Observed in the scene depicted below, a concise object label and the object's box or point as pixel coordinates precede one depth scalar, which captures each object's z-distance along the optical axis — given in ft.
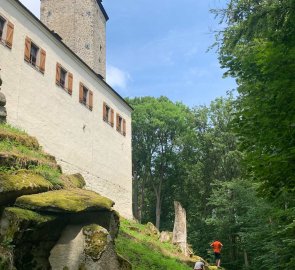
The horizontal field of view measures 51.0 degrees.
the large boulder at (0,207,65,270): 24.50
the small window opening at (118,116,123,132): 81.69
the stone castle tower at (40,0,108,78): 95.20
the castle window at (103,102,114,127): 75.27
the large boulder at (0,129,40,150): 38.01
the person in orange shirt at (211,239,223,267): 49.01
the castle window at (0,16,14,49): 49.86
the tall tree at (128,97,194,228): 116.57
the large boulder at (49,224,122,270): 25.41
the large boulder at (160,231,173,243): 61.92
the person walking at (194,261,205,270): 27.64
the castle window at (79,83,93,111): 67.24
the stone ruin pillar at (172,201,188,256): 55.49
